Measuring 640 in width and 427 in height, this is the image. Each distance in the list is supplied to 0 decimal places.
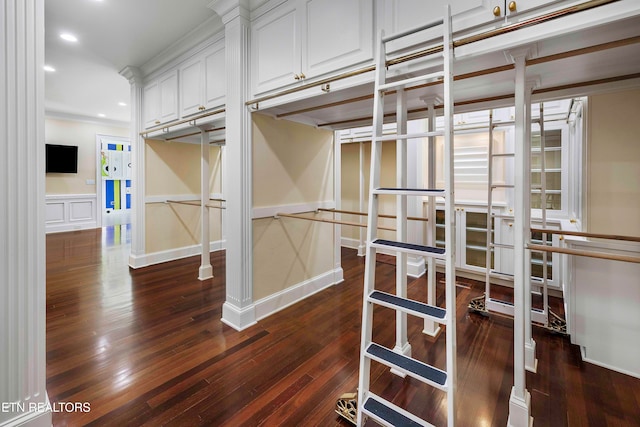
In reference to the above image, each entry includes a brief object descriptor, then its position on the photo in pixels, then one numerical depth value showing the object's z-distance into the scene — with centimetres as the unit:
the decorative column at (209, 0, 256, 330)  242
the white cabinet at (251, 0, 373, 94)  176
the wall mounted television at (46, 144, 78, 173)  663
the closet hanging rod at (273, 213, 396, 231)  282
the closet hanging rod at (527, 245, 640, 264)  131
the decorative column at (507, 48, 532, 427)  145
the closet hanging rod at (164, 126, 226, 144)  350
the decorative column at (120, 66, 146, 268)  409
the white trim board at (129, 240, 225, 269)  424
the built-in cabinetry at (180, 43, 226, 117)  285
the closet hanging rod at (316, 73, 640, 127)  169
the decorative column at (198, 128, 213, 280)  374
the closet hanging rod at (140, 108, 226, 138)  291
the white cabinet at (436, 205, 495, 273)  369
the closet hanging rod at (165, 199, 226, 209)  435
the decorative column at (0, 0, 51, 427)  128
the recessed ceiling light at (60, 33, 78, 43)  305
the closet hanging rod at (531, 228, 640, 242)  158
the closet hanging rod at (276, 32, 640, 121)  127
